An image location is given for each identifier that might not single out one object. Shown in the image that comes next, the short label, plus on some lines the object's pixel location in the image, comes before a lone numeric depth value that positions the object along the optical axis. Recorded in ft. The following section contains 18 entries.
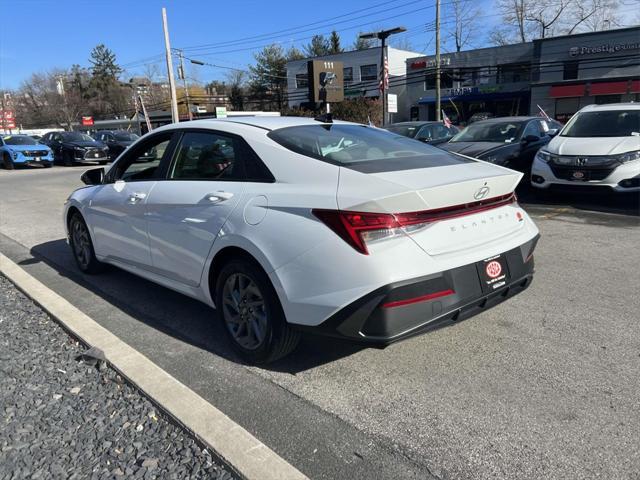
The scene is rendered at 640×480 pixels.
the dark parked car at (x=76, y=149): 76.59
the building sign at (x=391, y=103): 75.56
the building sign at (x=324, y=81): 49.24
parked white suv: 26.22
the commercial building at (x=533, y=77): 128.57
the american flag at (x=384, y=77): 72.74
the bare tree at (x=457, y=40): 198.18
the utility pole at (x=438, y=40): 103.81
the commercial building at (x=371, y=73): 174.29
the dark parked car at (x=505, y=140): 31.19
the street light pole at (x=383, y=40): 67.67
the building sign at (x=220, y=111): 99.89
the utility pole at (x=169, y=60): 97.45
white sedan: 8.96
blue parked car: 73.87
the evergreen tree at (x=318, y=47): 255.29
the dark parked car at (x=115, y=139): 82.78
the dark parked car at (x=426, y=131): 40.88
